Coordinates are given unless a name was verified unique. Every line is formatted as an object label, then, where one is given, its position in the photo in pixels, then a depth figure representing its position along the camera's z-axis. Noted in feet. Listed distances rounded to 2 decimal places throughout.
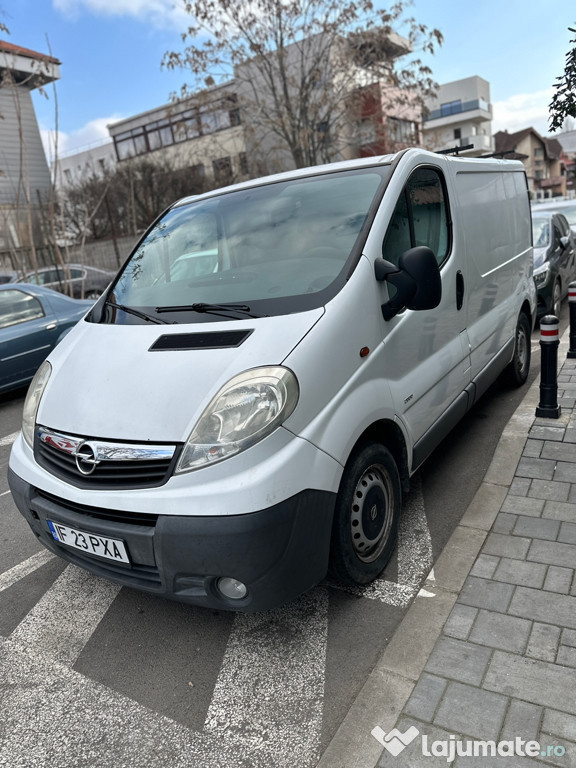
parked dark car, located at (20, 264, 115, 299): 39.27
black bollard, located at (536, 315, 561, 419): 14.02
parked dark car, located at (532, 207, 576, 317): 25.79
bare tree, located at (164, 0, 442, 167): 46.98
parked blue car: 22.79
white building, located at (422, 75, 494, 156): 188.75
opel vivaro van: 7.12
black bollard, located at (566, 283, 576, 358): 18.70
